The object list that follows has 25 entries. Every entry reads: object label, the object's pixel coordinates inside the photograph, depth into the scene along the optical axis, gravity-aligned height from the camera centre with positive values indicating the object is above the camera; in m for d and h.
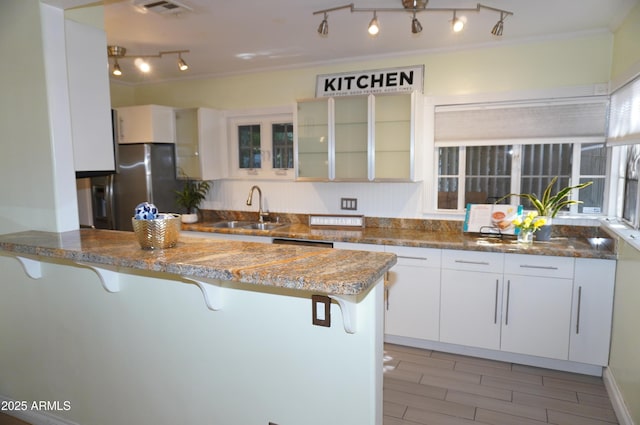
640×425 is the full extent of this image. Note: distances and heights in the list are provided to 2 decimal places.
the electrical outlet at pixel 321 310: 1.58 -0.53
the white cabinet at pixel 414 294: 3.29 -0.98
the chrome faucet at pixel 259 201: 4.19 -0.30
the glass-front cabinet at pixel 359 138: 3.60 +0.31
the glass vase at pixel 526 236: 3.14 -0.49
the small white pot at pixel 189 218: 4.39 -0.48
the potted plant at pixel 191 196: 4.46 -0.26
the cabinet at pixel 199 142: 4.34 +0.32
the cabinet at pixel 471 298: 3.11 -0.96
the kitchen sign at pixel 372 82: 3.70 +0.83
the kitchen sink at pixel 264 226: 4.22 -0.55
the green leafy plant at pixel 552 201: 3.17 -0.23
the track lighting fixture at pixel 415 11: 2.58 +1.02
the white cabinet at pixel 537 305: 2.93 -0.96
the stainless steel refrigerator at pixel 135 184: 4.27 -0.12
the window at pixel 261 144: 4.31 +0.31
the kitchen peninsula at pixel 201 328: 1.56 -0.71
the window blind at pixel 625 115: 2.50 +0.37
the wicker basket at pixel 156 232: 1.83 -0.26
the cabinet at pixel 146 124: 4.23 +0.50
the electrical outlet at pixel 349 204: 4.05 -0.31
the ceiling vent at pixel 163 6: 2.54 +1.03
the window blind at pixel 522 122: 3.23 +0.41
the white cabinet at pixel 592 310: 2.82 -0.95
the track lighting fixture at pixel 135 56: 3.48 +1.03
